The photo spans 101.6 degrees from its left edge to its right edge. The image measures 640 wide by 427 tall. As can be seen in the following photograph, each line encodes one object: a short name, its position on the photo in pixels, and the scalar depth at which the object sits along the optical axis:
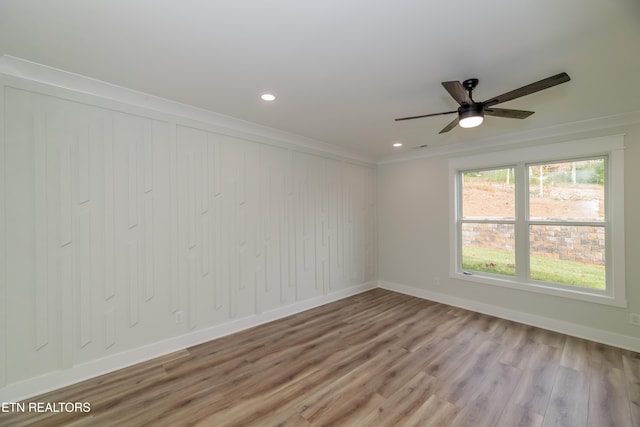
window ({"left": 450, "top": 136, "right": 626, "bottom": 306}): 3.23
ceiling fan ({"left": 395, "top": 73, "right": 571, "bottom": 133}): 1.89
